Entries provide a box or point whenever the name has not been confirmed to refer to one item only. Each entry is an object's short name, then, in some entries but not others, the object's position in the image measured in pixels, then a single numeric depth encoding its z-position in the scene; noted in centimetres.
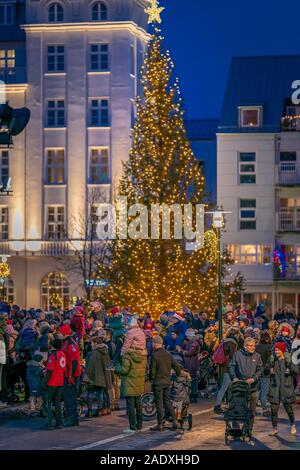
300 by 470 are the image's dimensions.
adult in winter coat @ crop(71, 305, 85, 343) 2989
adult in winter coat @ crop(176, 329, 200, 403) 2788
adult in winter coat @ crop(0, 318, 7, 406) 2522
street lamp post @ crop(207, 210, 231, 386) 3046
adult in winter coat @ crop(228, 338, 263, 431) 2189
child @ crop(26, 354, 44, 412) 2481
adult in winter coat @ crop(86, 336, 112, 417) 2497
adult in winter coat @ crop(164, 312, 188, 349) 2898
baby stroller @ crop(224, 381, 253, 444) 2117
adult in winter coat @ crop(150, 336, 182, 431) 2262
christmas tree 4194
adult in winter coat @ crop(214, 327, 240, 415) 2502
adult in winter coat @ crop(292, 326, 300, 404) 2662
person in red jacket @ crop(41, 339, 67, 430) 2311
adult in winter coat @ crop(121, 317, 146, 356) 2261
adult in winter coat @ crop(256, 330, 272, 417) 2594
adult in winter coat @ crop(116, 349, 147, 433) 2220
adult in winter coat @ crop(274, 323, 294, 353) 2588
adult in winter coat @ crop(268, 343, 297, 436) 2209
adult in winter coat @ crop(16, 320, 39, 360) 2688
